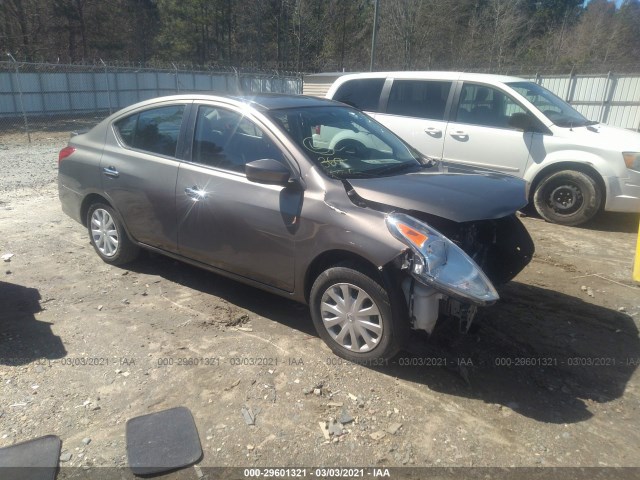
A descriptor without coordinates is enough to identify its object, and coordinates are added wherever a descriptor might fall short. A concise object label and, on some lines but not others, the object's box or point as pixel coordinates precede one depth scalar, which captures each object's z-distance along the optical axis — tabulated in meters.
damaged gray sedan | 3.08
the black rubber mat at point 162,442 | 2.57
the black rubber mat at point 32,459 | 2.49
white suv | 6.43
